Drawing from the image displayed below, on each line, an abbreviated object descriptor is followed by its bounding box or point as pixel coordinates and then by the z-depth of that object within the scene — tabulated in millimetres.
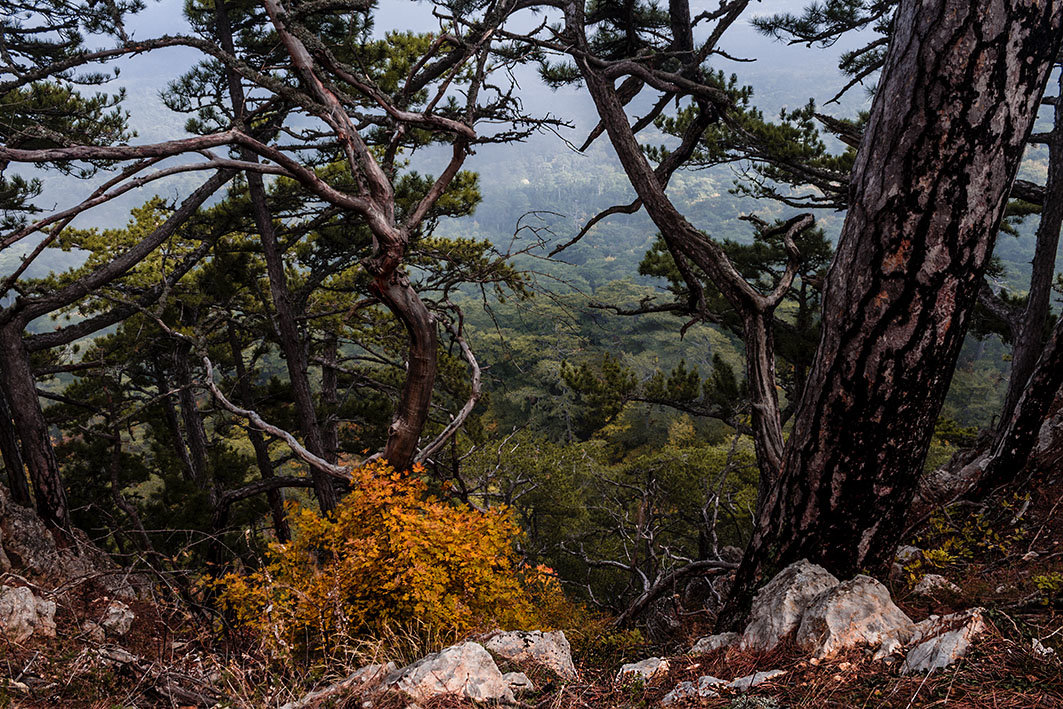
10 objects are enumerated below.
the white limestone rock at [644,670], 2094
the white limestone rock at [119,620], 4480
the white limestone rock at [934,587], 2414
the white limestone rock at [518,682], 2119
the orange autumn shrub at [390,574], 3312
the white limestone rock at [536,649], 2418
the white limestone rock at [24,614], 3633
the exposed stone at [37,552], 5387
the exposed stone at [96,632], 3506
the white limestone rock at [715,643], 2348
